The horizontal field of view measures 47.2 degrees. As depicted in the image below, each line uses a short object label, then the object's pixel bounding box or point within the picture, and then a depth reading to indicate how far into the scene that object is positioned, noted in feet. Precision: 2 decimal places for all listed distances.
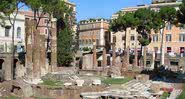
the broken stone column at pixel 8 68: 86.56
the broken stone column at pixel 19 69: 85.66
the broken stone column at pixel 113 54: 90.69
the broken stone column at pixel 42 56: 73.11
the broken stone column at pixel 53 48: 85.28
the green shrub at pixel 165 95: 59.58
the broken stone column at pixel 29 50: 66.94
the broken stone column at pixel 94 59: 95.47
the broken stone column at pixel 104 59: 92.15
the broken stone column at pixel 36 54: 67.56
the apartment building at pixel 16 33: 109.92
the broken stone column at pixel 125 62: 91.57
